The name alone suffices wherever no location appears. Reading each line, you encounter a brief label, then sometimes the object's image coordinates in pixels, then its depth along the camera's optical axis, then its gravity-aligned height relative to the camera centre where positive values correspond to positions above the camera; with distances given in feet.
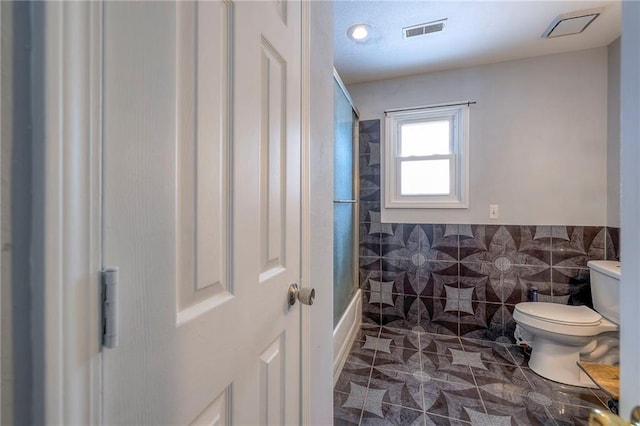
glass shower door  6.71 +0.21
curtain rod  8.00 +3.13
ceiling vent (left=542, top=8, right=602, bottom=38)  5.85 +4.15
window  8.19 +1.62
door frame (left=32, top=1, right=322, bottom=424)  0.80 +0.01
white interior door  1.02 +0.01
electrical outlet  7.86 -0.03
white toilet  5.83 -2.51
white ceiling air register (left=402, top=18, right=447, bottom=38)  6.22 +4.20
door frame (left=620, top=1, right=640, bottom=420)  1.55 +0.01
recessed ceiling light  6.33 +4.17
